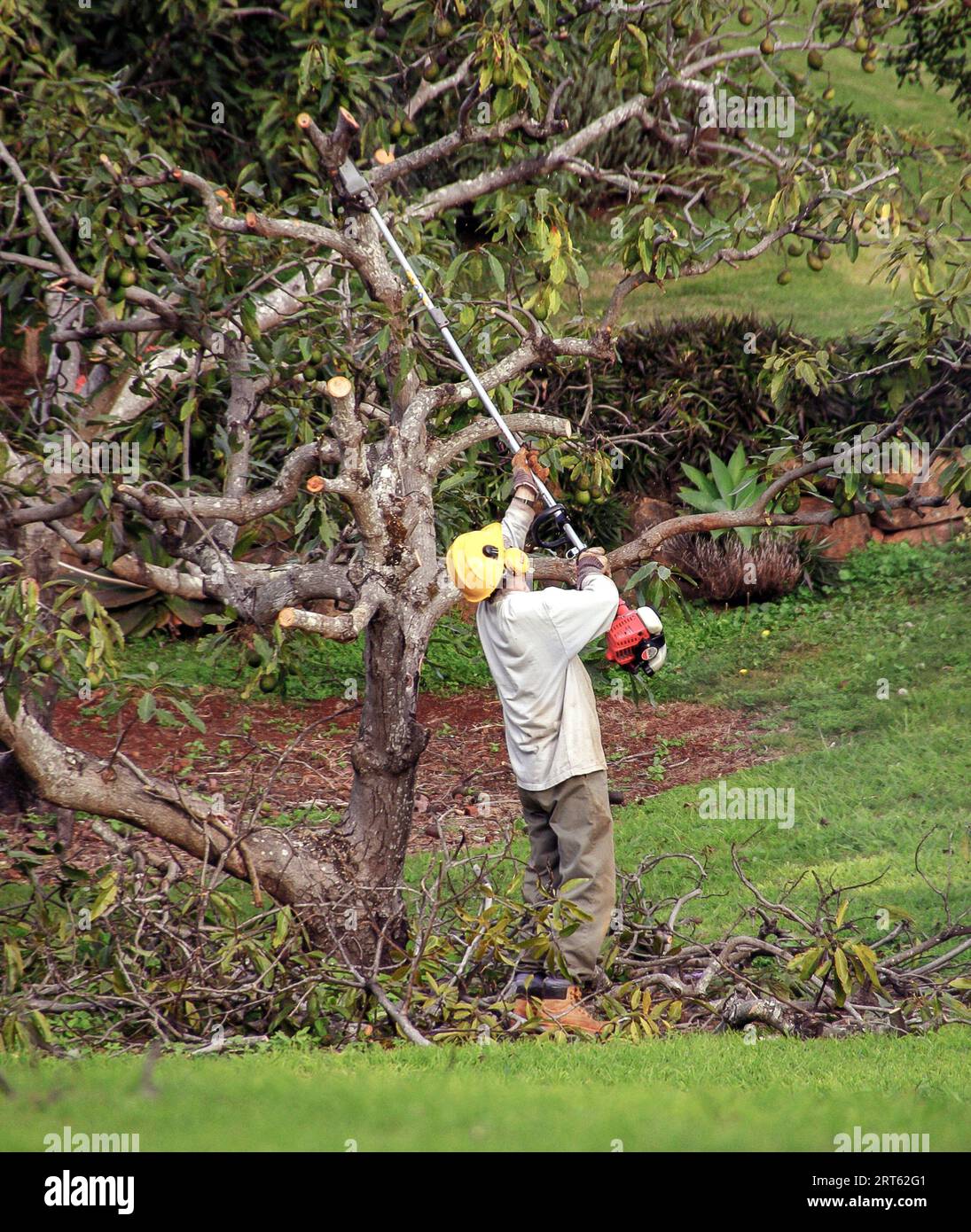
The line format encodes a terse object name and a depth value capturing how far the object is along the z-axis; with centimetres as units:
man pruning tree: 1199
